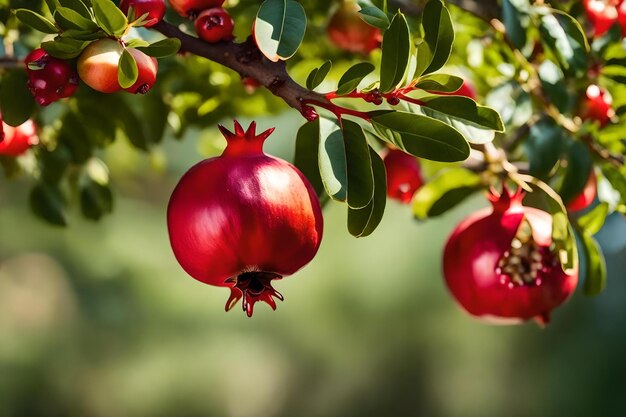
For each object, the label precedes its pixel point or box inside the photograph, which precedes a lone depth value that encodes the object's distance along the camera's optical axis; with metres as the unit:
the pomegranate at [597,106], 1.90
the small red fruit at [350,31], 1.95
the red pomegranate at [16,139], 1.85
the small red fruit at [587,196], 1.89
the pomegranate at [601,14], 1.92
